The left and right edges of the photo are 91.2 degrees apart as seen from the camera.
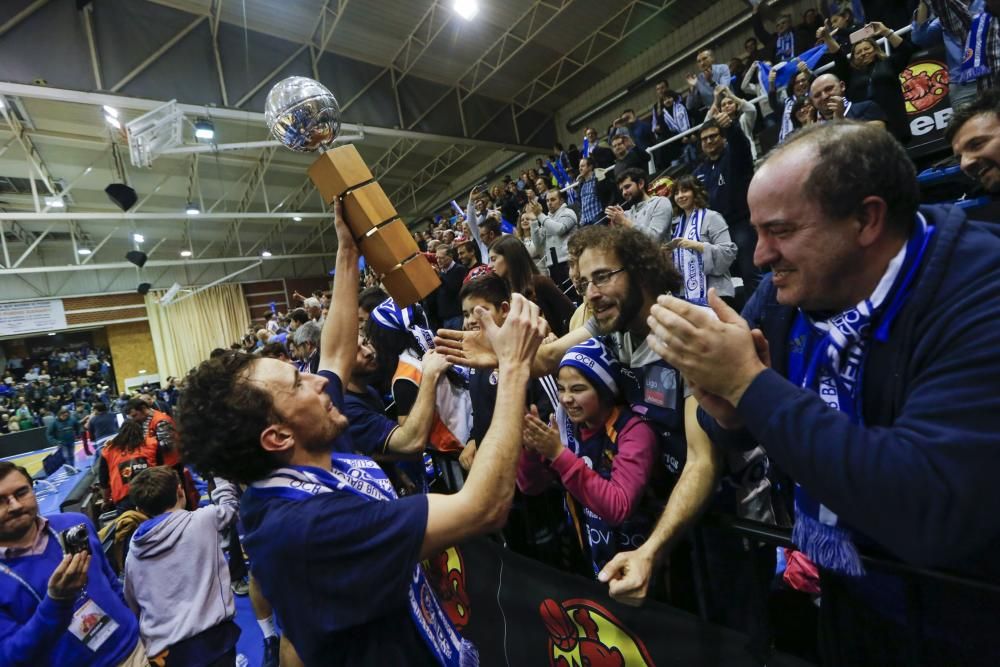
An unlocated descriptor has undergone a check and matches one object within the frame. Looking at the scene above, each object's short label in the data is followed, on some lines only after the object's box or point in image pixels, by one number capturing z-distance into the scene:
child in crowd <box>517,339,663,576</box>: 1.29
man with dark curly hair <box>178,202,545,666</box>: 1.01
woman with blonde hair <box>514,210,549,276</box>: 6.07
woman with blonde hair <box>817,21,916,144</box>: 3.69
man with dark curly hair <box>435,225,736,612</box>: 1.18
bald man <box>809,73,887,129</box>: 3.35
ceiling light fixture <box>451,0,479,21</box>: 5.93
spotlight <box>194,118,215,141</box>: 7.50
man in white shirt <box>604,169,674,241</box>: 3.92
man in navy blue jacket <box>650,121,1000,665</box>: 0.69
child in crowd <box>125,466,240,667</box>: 2.33
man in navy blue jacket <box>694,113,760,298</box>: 4.04
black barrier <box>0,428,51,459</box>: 11.15
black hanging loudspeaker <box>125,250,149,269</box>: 12.52
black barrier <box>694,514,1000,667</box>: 0.83
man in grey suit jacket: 5.59
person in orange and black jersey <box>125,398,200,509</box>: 4.62
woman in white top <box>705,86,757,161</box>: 4.34
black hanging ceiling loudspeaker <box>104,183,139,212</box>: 8.96
